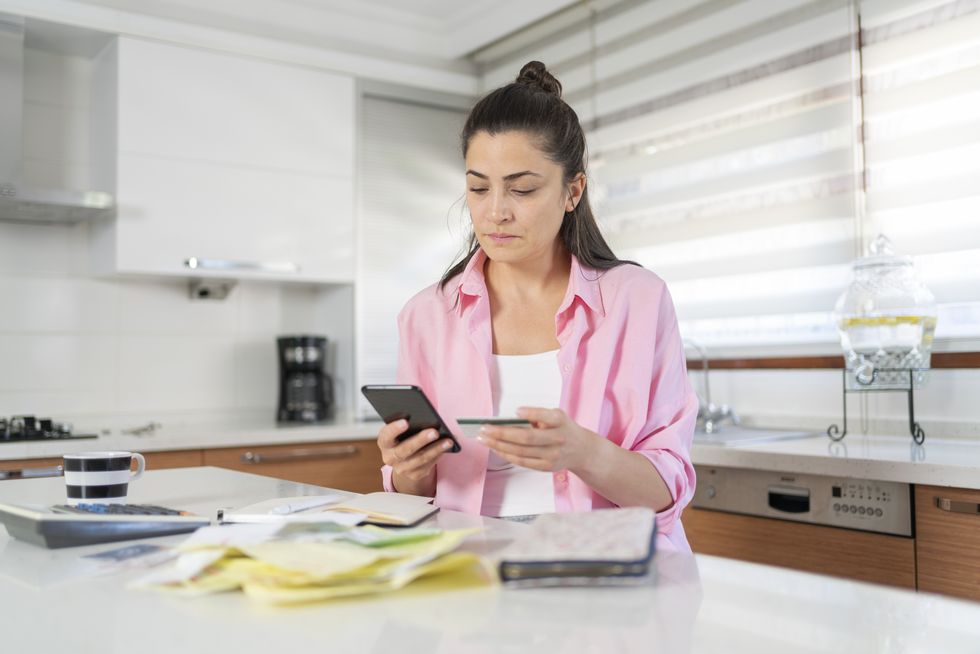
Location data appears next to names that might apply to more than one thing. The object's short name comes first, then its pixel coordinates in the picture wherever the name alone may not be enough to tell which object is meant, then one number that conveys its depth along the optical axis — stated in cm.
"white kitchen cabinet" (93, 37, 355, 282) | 309
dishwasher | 199
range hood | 285
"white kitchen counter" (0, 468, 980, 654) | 68
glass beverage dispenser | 226
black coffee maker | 345
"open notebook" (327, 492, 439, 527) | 109
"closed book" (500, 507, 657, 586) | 79
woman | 151
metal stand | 227
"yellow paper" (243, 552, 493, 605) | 77
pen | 119
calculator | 105
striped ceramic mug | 125
